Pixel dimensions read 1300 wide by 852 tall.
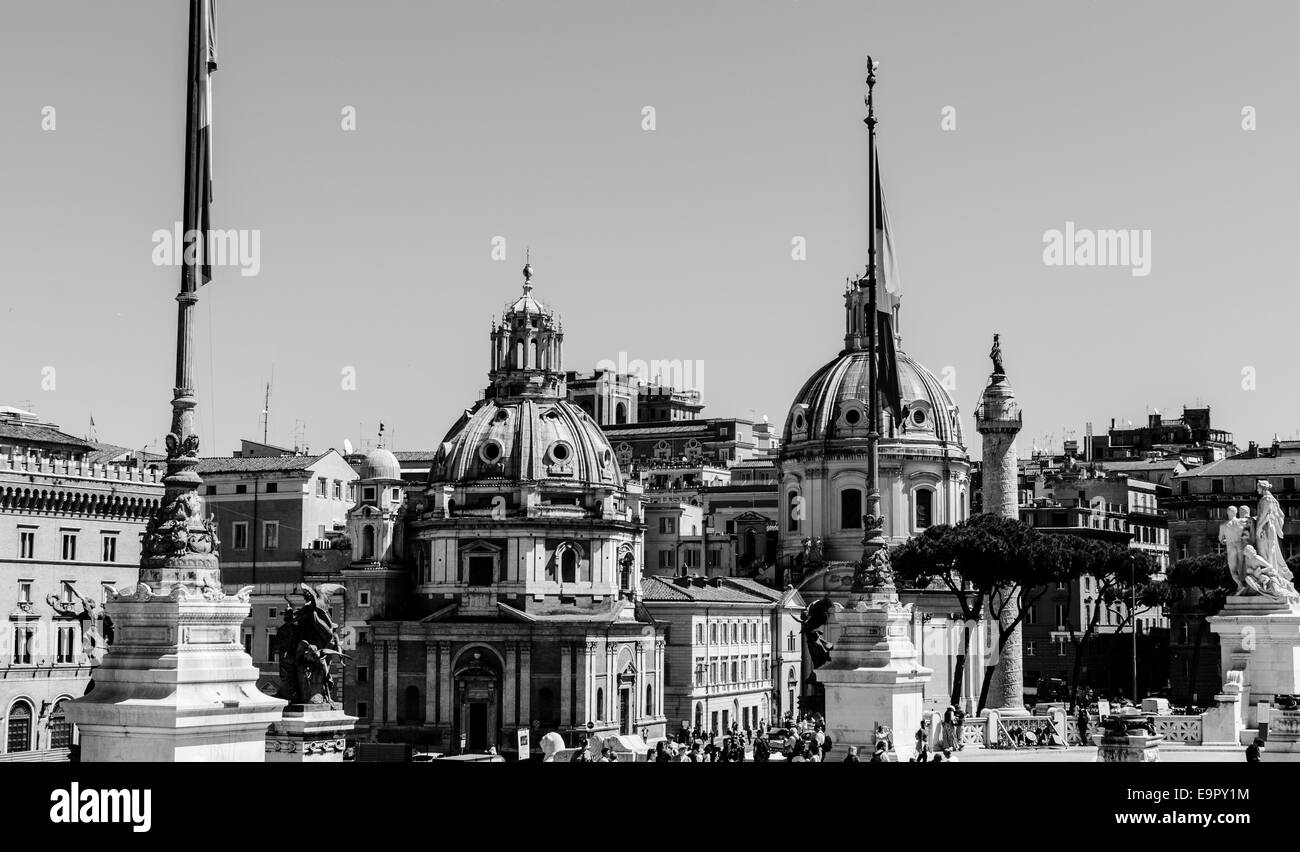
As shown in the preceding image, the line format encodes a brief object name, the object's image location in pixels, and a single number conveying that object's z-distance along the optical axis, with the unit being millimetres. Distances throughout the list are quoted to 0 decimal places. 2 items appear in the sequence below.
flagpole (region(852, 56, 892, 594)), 35531
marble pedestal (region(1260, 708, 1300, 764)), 37031
